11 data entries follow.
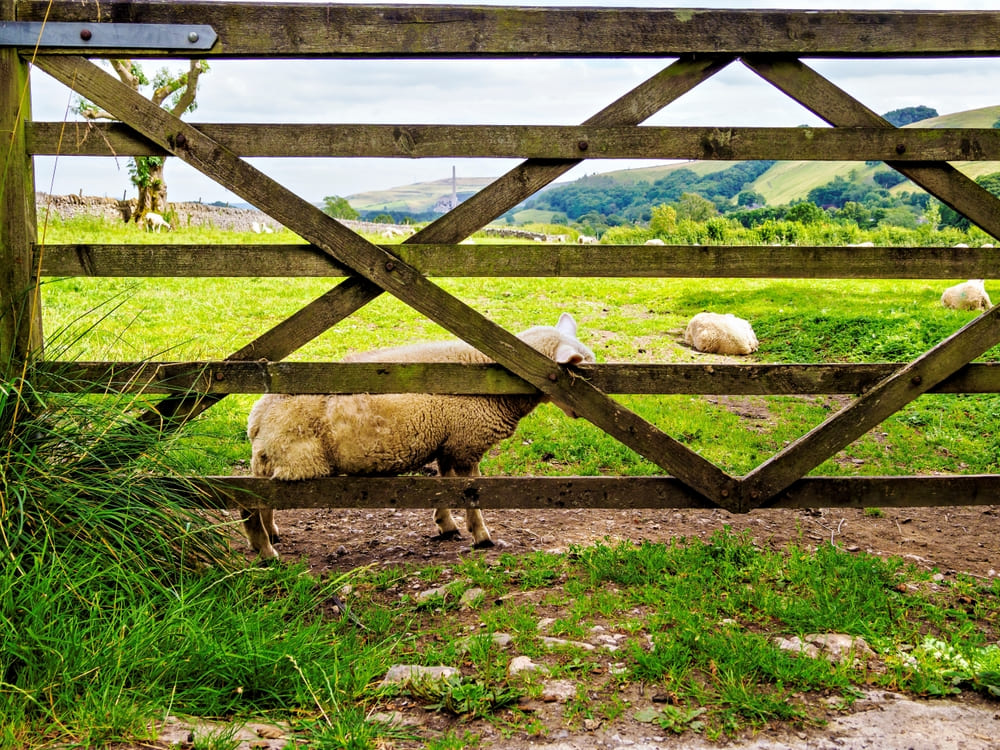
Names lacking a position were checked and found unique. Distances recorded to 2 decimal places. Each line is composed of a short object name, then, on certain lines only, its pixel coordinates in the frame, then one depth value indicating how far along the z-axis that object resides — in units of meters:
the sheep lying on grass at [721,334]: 11.49
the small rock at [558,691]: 3.26
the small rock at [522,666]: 3.47
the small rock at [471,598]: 4.30
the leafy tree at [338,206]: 48.03
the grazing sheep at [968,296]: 12.42
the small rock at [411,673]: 3.33
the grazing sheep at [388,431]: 4.88
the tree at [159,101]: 26.23
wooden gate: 3.98
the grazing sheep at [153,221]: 24.16
